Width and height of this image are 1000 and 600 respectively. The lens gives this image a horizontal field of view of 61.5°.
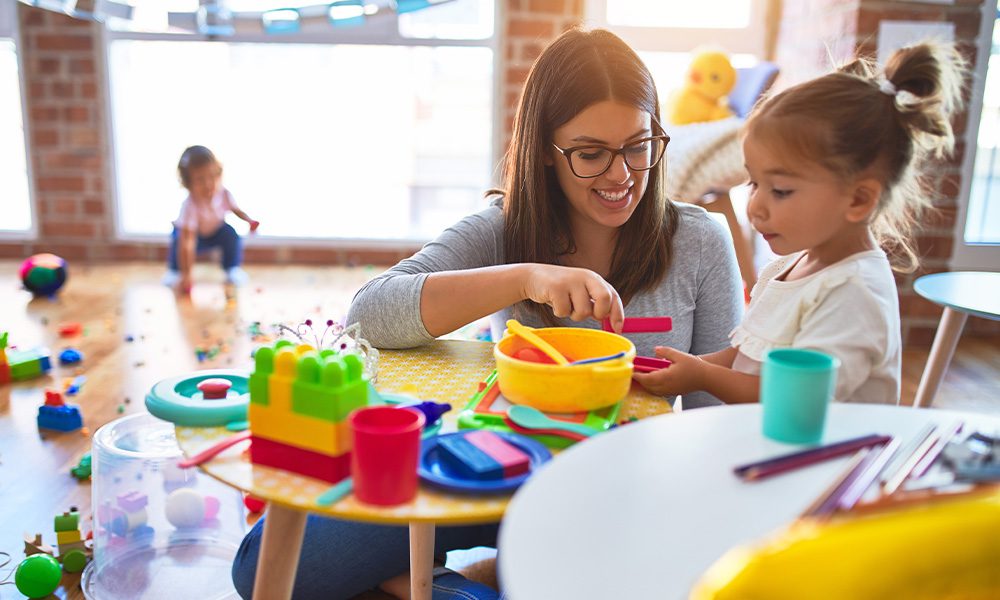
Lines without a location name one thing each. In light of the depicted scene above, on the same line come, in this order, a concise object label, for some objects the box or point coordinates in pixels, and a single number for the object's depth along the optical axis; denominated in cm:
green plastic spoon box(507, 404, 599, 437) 76
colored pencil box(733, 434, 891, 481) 62
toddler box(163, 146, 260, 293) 343
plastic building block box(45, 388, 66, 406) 200
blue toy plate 64
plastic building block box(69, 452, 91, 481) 172
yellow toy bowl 81
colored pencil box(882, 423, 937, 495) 60
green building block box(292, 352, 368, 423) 66
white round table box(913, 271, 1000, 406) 176
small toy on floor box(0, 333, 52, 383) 230
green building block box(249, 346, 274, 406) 70
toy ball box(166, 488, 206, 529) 144
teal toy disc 79
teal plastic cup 66
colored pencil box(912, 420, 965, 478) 62
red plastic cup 62
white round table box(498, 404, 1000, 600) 49
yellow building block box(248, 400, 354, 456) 67
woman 116
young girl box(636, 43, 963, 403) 93
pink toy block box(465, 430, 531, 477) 67
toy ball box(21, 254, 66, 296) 314
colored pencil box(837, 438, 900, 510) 57
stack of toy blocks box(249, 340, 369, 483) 67
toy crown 97
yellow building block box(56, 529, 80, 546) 144
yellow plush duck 283
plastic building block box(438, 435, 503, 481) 66
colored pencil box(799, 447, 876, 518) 56
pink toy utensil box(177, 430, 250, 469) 71
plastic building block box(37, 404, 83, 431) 196
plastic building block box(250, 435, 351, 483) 67
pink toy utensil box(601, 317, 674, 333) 101
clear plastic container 135
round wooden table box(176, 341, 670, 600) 62
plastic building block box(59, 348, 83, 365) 244
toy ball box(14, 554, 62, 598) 132
